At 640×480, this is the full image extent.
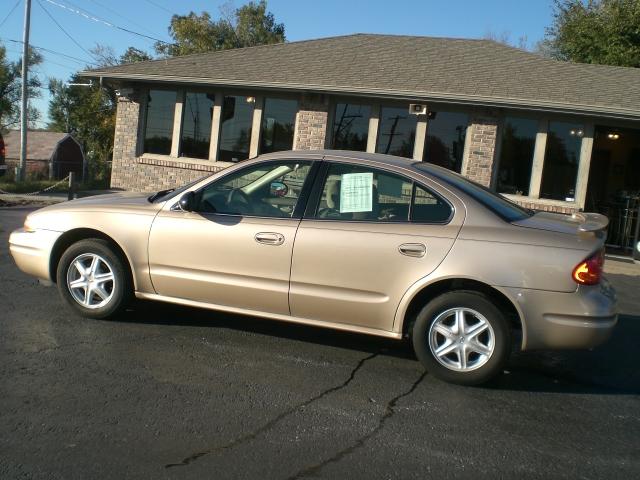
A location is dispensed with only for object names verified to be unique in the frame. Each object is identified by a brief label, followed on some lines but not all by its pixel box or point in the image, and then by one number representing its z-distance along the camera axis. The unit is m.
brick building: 12.57
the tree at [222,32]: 42.22
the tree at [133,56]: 48.03
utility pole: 24.77
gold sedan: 4.55
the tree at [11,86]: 48.16
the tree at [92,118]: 44.75
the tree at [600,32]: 22.67
